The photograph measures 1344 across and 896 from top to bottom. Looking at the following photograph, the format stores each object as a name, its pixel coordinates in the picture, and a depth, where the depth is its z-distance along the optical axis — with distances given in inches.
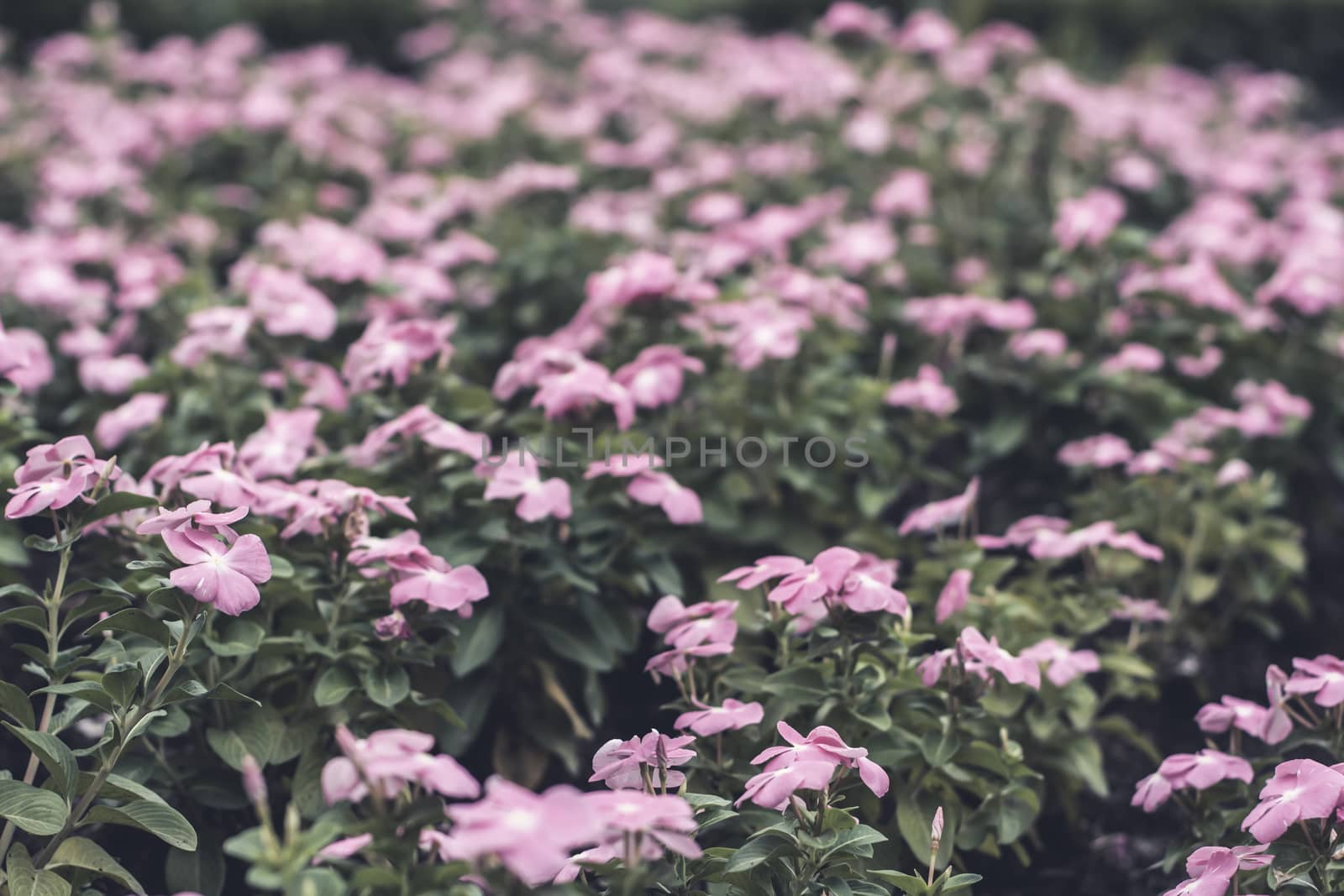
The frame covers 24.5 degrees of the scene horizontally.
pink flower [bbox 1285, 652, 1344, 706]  47.2
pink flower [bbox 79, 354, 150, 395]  57.1
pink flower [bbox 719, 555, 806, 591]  47.5
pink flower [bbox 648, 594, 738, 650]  48.0
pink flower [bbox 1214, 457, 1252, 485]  56.7
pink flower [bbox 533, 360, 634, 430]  51.4
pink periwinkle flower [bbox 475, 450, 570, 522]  49.7
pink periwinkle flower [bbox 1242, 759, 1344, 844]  44.8
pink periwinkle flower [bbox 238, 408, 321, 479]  51.8
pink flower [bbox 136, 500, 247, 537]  45.3
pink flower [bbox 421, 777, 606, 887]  39.8
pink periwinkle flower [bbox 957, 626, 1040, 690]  47.7
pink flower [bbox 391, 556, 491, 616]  47.2
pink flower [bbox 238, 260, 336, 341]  55.7
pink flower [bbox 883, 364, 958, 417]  57.1
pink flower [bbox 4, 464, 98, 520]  45.5
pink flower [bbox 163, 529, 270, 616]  45.0
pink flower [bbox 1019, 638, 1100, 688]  51.0
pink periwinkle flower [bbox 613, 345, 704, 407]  53.1
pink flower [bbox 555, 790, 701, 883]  41.7
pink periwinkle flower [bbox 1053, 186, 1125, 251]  62.7
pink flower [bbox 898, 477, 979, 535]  52.5
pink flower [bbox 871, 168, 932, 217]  76.6
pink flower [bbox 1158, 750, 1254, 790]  47.7
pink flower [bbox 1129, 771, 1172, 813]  48.1
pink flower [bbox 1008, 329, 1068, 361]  60.9
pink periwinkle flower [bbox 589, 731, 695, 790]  44.8
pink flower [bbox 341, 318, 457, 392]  52.6
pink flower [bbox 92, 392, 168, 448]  53.6
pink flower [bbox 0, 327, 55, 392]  50.3
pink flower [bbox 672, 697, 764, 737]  46.4
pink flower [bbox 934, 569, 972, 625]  50.3
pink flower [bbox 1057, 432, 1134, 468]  57.3
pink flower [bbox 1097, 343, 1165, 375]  60.0
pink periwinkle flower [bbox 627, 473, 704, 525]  50.8
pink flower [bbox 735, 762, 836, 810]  44.1
